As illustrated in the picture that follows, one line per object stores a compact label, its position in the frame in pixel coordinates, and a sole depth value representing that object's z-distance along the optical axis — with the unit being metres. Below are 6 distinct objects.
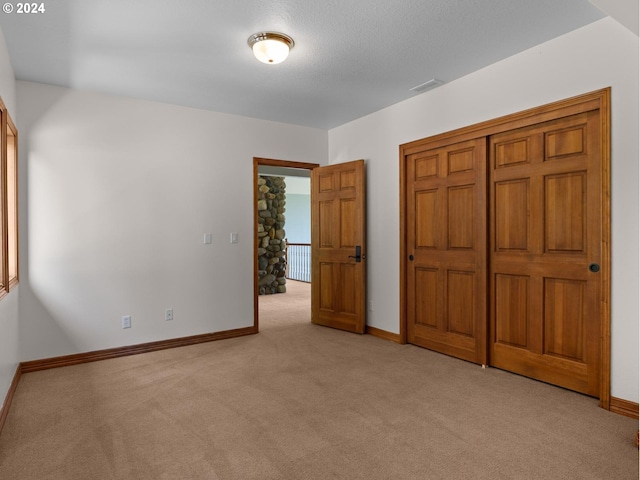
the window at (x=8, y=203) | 2.81
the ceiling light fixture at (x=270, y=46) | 2.70
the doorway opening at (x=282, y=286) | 4.73
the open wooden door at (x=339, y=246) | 4.59
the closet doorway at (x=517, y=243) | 2.68
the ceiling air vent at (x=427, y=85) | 3.60
